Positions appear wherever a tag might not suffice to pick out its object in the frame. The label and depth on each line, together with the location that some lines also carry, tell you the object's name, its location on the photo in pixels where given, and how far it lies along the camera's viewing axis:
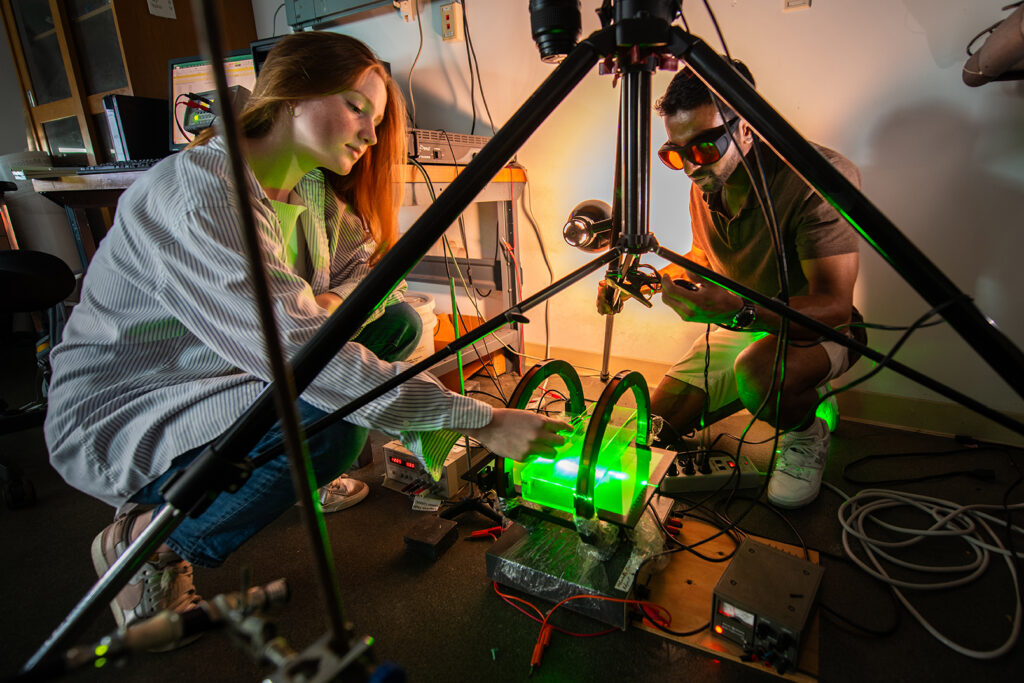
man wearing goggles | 1.14
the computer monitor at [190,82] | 2.07
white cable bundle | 1.01
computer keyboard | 1.66
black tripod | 0.45
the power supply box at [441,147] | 1.59
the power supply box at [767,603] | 0.83
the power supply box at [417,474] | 1.37
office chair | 1.42
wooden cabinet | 2.49
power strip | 1.37
